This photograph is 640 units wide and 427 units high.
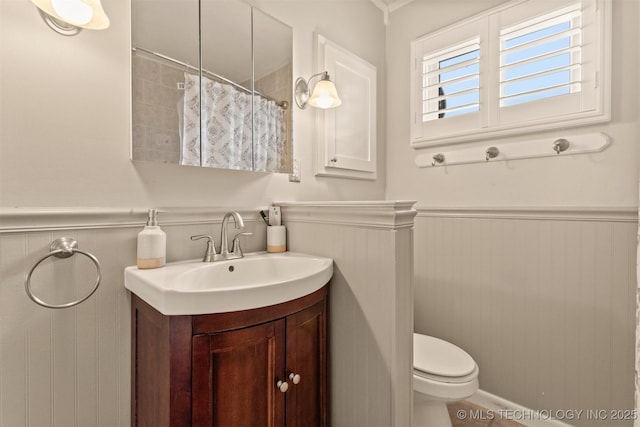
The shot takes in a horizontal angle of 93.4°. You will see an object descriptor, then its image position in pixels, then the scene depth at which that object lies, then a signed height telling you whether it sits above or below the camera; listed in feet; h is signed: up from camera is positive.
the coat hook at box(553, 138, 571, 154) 4.74 +1.02
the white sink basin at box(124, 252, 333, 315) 2.50 -0.75
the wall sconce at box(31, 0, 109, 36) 2.81 +1.88
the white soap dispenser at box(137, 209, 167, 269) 3.33 -0.39
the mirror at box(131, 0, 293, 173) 3.59 +1.70
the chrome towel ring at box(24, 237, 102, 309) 2.89 -0.39
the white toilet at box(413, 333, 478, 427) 4.04 -2.32
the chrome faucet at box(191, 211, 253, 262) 3.84 -0.48
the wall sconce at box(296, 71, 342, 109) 5.04 +1.97
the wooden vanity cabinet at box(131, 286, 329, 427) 2.56 -1.48
